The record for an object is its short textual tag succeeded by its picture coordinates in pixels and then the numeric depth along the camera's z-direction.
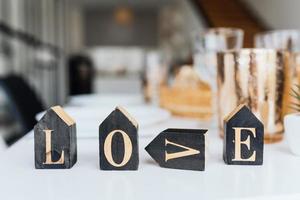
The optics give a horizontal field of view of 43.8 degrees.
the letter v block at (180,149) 0.44
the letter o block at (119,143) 0.44
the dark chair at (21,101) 1.35
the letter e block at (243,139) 0.46
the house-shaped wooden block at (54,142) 0.45
